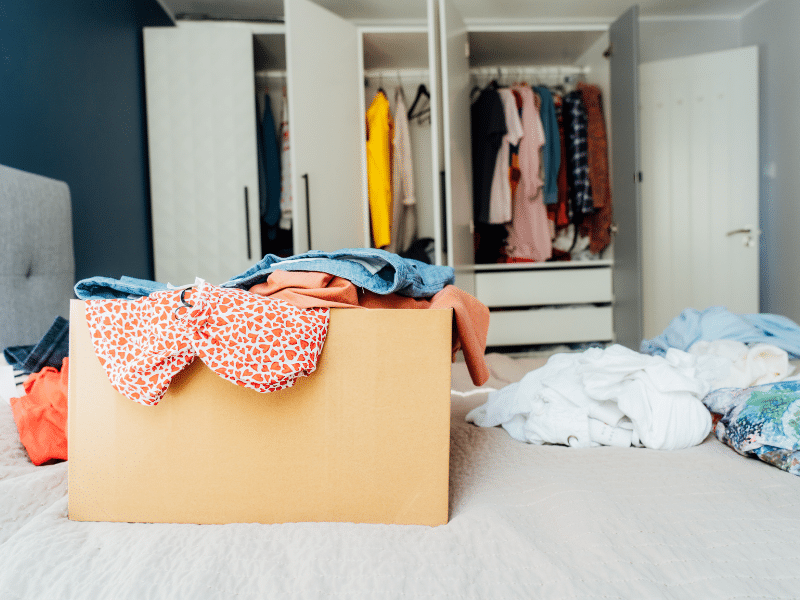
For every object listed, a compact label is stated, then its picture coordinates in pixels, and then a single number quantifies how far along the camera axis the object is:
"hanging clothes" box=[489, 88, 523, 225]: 2.82
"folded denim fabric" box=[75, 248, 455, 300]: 0.73
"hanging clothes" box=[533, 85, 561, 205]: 2.86
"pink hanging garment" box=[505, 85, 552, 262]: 2.84
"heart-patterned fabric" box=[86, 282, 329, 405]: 0.64
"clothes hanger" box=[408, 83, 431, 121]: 2.89
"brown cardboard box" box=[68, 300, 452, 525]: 0.69
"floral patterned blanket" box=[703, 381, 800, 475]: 0.79
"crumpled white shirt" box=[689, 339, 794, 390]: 1.08
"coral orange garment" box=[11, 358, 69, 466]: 0.87
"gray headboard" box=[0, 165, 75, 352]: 1.29
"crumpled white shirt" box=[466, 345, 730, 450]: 0.89
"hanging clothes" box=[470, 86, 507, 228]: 2.77
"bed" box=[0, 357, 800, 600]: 0.53
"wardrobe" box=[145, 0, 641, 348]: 2.33
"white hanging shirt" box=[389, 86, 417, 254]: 2.85
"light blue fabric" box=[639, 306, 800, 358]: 1.28
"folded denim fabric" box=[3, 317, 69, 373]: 1.08
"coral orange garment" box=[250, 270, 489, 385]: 0.69
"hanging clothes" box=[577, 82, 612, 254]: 2.87
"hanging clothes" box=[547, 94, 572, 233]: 2.92
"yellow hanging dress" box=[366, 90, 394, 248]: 2.72
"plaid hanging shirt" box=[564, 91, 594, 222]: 2.87
